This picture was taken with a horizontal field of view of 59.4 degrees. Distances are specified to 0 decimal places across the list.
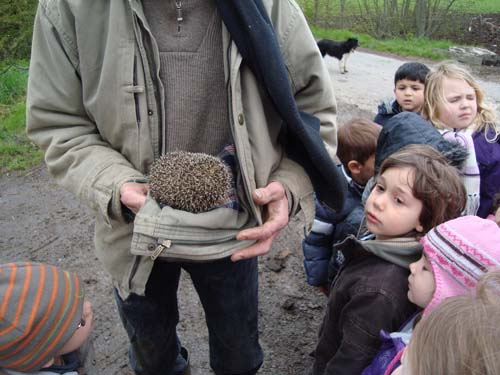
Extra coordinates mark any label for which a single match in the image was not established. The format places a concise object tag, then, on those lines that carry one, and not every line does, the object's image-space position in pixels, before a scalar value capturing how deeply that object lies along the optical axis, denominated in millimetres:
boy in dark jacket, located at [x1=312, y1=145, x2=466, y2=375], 1830
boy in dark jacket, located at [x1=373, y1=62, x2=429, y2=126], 3885
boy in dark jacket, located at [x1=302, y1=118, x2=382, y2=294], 2898
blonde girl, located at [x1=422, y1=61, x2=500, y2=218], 2975
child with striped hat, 1605
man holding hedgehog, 1508
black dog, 11953
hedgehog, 1479
